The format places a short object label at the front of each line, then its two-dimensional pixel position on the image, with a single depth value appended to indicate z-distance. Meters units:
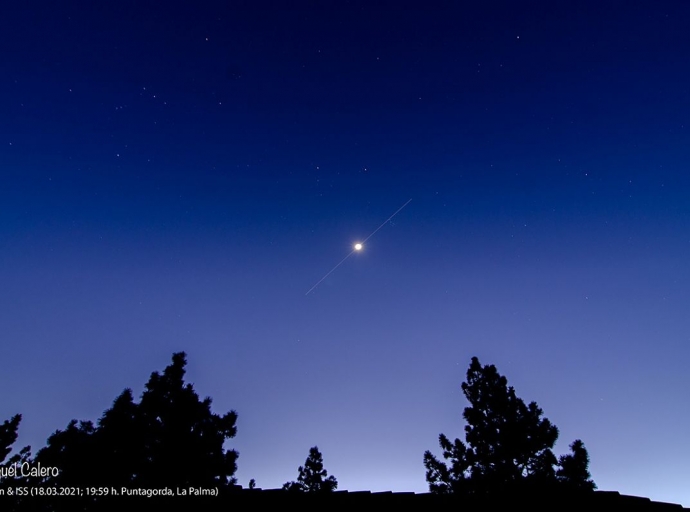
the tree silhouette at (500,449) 18.02
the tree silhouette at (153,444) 13.95
